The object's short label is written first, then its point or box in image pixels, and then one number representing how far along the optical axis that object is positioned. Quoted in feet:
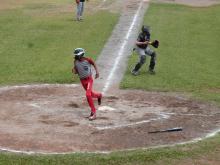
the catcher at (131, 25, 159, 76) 66.39
